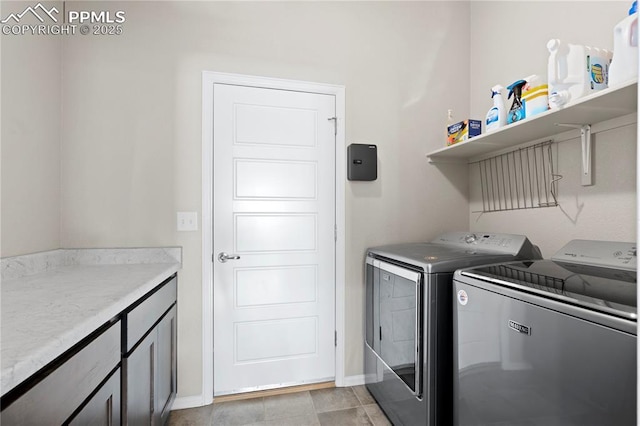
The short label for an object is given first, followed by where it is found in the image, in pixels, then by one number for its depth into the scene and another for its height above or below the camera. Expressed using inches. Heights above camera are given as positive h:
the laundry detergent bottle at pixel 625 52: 43.9 +22.7
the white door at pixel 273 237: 82.0 -6.3
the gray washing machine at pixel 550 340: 32.9 -15.5
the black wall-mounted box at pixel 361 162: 86.6 +14.0
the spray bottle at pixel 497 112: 68.0 +21.5
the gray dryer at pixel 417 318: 59.4 -21.7
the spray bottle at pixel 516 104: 64.2 +22.5
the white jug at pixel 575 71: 51.0 +22.9
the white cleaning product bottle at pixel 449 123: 88.1 +26.0
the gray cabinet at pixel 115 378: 26.4 -18.9
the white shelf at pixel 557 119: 47.7 +17.2
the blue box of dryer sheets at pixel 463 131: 79.3 +21.0
